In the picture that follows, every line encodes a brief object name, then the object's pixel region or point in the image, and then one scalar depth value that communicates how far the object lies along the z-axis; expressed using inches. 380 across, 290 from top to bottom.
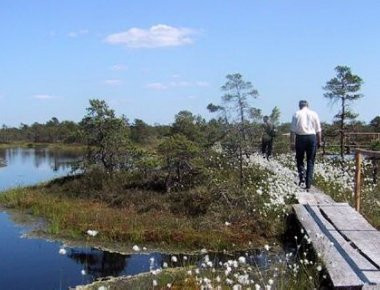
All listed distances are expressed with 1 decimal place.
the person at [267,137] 996.6
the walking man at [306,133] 565.3
